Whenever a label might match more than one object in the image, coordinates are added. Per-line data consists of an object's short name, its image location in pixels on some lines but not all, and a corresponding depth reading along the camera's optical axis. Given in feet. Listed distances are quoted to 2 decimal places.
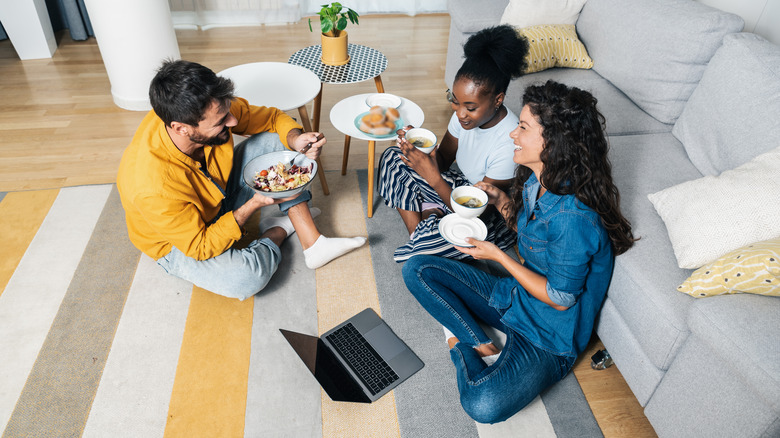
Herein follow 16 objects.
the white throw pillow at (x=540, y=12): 8.21
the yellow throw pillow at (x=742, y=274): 3.81
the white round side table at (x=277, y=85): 6.68
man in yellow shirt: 4.85
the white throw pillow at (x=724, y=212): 4.34
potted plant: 7.06
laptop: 5.22
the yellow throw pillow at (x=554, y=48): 7.78
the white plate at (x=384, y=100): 6.81
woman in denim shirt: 4.12
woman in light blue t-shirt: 5.18
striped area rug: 4.89
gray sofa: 3.80
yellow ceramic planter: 7.34
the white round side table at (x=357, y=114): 6.40
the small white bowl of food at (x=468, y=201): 4.97
